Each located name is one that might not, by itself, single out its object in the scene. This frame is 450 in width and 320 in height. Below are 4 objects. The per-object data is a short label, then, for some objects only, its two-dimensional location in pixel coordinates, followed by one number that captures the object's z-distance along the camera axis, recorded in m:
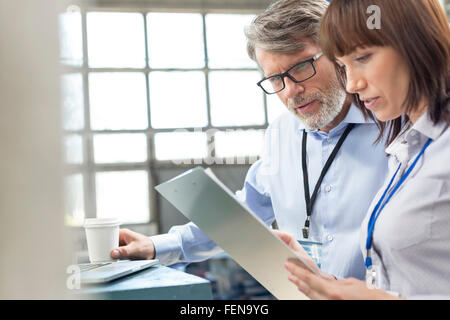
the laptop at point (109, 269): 0.69
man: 1.16
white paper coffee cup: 1.00
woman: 0.73
